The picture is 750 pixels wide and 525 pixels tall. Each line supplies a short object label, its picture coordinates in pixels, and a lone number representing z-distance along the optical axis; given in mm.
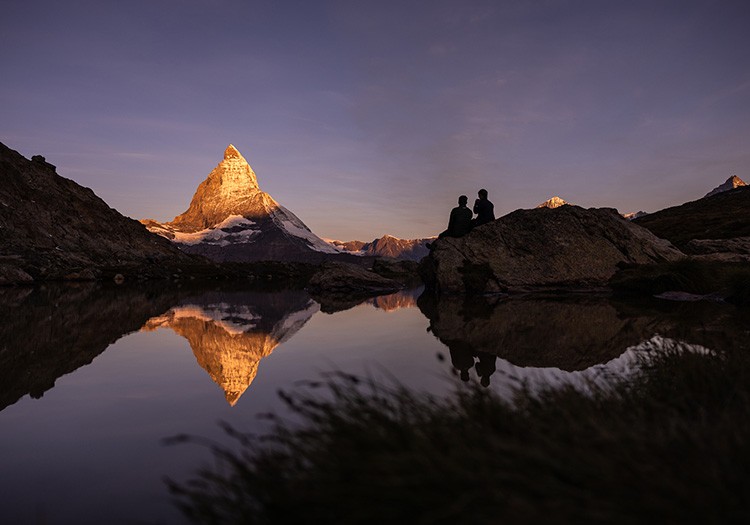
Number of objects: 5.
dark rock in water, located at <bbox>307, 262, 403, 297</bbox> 28094
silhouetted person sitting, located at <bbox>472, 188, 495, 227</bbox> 26422
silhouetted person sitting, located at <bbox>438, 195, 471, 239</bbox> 26516
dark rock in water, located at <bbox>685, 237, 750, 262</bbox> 29041
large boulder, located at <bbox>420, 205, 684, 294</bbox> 22141
